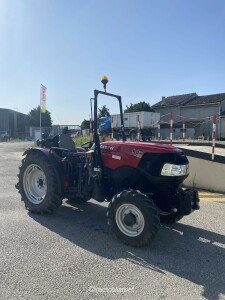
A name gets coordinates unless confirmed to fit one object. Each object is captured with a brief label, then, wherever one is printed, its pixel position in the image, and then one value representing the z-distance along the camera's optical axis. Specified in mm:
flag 13307
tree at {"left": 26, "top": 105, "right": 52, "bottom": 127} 56392
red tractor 2978
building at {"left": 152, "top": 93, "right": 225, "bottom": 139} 24927
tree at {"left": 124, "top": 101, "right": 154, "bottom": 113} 39822
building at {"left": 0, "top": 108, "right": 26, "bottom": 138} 53274
